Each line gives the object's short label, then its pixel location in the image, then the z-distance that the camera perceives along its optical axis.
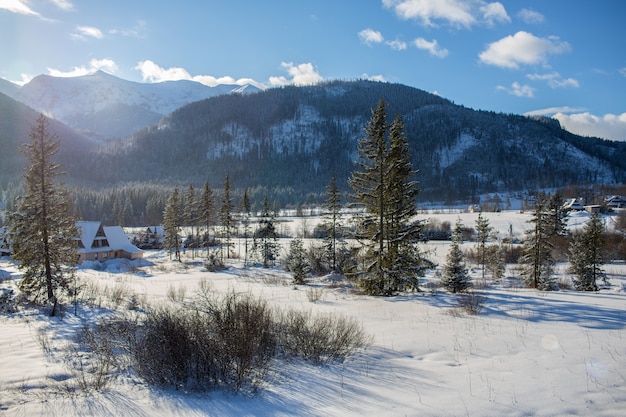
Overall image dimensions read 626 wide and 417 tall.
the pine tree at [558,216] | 65.94
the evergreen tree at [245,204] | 53.38
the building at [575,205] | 97.42
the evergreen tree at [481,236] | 53.05
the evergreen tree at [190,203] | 58.89
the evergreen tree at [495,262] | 45.27
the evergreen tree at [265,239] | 51.03
